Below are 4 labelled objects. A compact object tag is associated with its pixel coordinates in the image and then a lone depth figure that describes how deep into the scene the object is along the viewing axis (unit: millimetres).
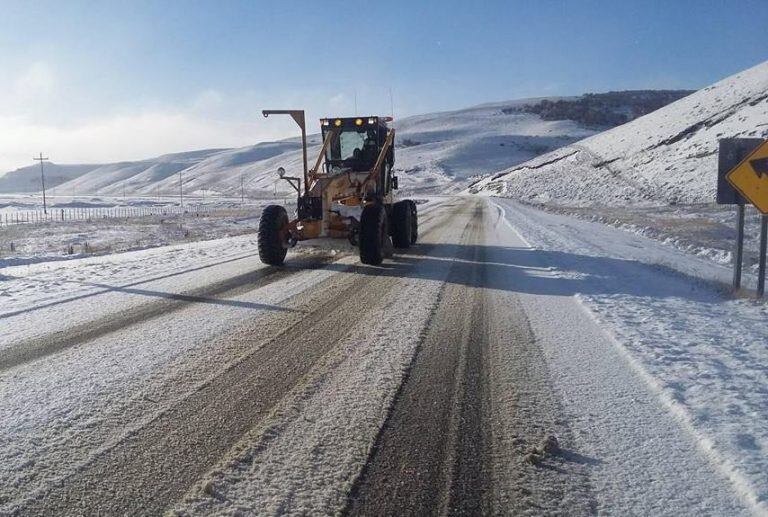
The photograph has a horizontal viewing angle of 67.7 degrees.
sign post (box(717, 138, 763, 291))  8727
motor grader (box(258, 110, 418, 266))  11570
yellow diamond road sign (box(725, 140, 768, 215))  7918
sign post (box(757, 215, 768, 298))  8555
